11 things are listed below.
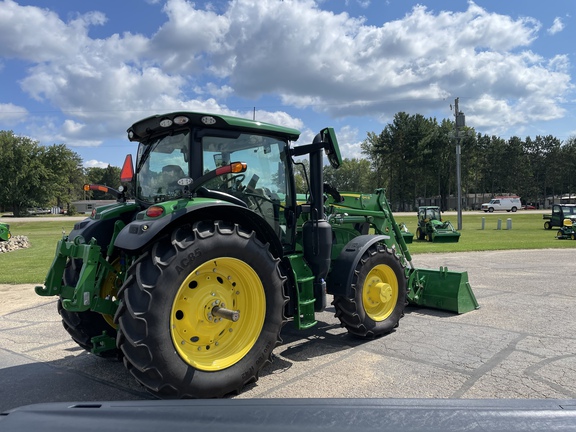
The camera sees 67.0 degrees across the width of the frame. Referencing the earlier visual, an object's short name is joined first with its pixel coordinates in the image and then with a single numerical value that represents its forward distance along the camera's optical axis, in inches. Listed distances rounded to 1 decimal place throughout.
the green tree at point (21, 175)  2386.8
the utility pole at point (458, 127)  1247.5
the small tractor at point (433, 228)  862.5
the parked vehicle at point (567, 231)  879.7
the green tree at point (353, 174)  3737.7
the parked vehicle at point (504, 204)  2492.6
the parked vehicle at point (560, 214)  1103.0
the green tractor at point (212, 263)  133.8
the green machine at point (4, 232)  724.0
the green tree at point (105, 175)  4360.7
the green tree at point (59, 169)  2522.1
